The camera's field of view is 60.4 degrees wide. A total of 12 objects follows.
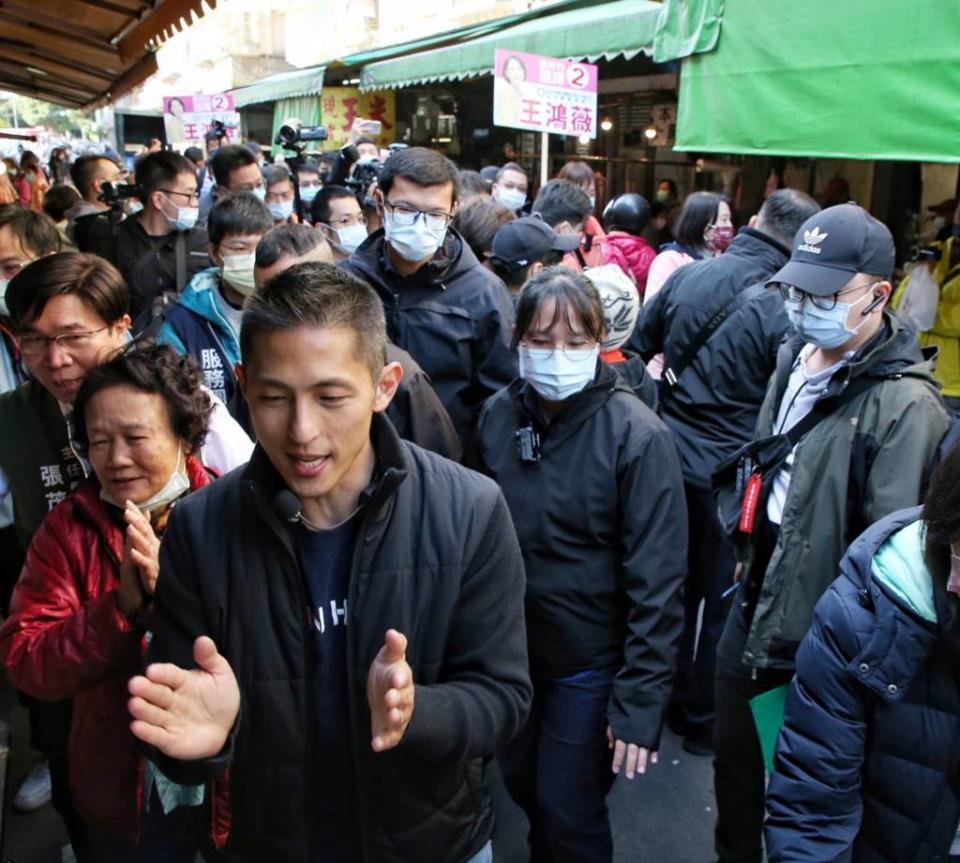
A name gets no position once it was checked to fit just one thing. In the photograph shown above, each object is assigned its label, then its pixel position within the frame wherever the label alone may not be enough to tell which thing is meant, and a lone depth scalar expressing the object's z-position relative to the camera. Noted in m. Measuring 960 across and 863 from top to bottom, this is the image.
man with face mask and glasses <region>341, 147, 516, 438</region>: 3.29
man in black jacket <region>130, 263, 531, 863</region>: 1.47
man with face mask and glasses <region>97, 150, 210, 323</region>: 4.63
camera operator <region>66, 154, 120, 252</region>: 7.32
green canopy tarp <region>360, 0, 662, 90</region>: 7.07
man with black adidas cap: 2.16
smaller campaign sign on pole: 13.54
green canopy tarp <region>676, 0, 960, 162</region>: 3.32
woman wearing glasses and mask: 2.29
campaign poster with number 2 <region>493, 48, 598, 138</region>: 6.41
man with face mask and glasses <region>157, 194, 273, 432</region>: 3.13
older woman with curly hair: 1.85
